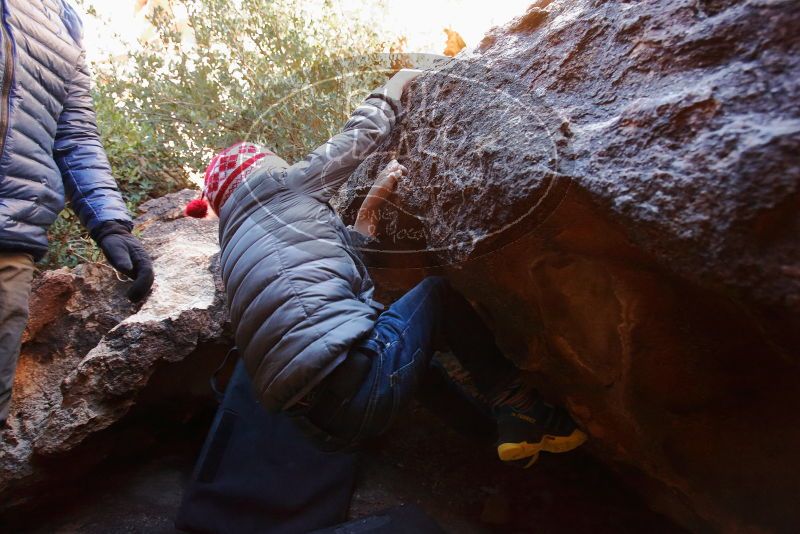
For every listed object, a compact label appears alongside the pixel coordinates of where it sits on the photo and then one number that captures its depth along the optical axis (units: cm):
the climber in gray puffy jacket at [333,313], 182
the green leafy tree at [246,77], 316
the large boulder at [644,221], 102
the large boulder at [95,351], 239
